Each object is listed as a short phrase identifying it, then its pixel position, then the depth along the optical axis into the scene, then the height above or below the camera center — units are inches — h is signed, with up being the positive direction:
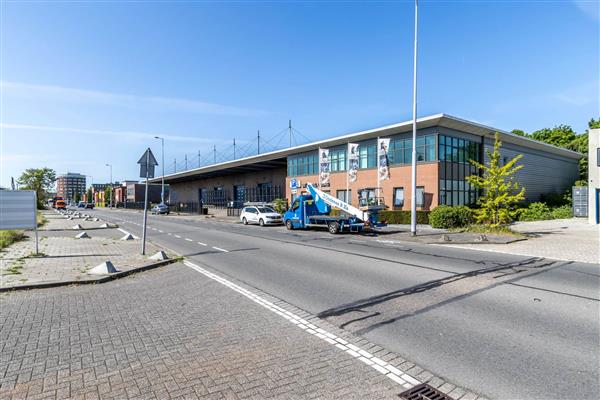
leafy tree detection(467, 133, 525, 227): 745.6 +7.0
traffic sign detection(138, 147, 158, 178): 474.0 +49.2
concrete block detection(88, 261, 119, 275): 345.7 -69.1
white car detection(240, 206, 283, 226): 1146.1 -53.1
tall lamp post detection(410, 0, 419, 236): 761.0 +127.6
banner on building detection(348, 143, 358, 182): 1149.1 +128.0
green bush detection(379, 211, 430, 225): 1070.9 -51.4
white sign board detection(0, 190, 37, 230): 462.6 -12.8
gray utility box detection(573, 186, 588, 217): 1337.4 -2.7
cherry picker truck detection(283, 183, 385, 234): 802.8 -36.8
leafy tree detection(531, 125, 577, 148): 2100.8 +392.1
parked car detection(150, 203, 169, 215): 2199.6 -57.9
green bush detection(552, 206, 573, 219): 1333.7 -48.0
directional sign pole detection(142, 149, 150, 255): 478.6 +51.2
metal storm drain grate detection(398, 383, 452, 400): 132.8 -74.1
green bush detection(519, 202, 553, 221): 1299.2 -47.9
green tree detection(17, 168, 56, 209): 2532.0 +152.7
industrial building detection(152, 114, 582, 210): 1141.1 +154.0
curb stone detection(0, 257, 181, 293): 287.5 -72.4
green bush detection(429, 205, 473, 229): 923.4 -44.3
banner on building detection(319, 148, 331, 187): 1258.0 +116.1
